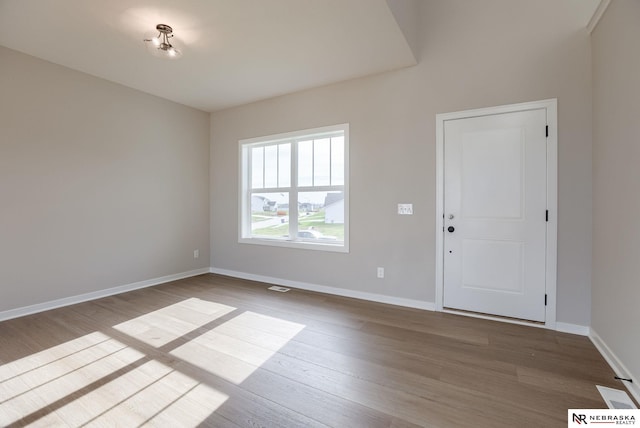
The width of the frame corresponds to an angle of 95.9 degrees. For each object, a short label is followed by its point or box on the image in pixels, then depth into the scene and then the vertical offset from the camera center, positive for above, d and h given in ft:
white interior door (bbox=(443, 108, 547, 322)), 9.05 -0.02
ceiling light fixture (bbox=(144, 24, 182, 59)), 8.55 +5.30
